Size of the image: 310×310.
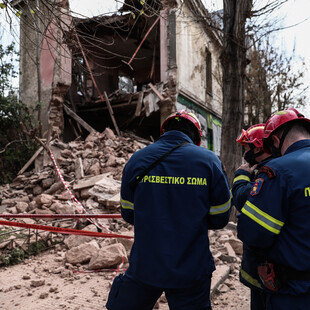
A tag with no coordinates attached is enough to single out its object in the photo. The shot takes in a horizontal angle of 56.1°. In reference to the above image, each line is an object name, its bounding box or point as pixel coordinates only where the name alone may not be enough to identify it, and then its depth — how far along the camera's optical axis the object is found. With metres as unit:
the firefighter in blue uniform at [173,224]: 1.75
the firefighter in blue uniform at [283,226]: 1.54
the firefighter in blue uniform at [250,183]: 2.19
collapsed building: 12.48
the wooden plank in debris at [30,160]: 10.42
